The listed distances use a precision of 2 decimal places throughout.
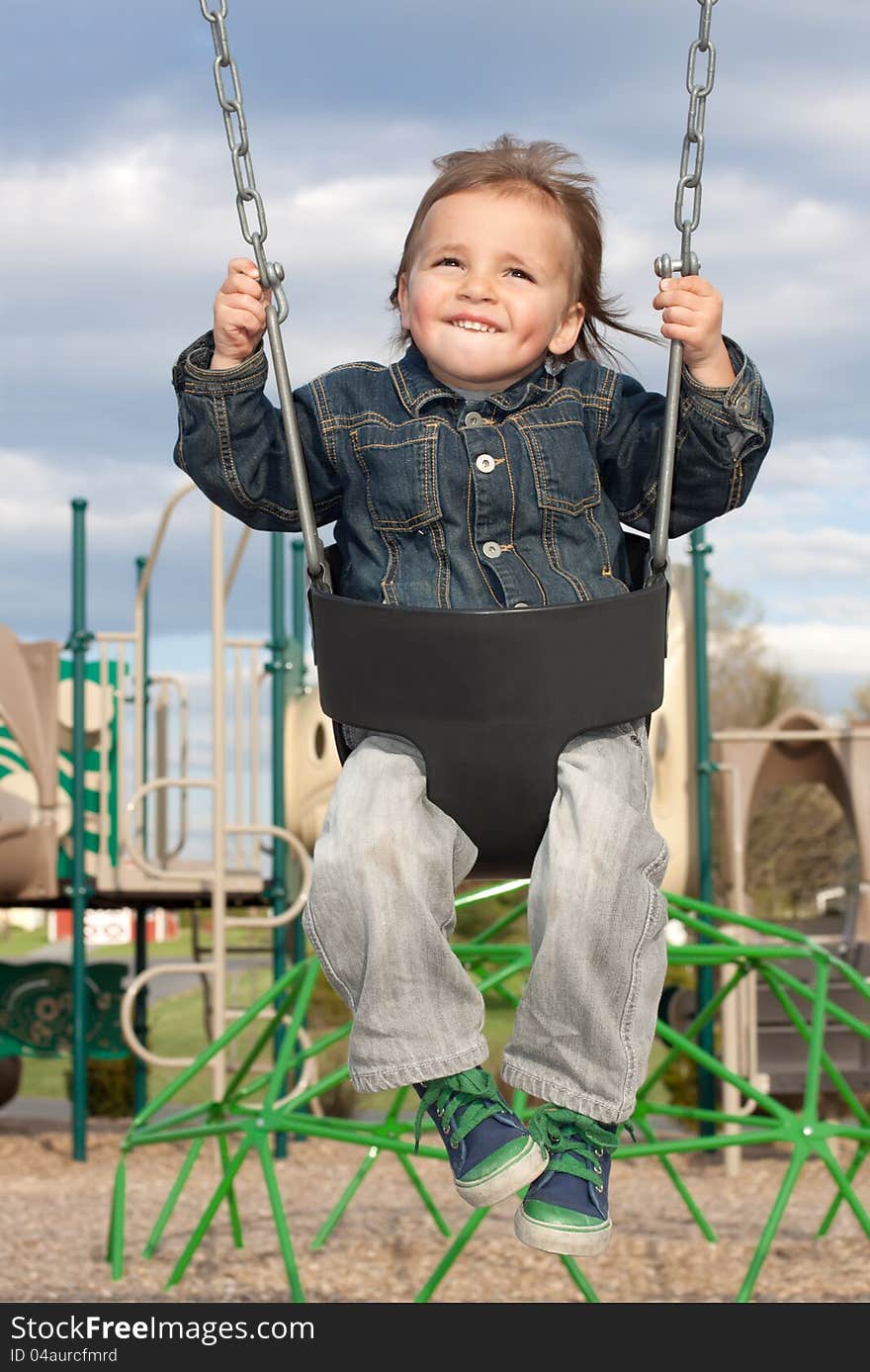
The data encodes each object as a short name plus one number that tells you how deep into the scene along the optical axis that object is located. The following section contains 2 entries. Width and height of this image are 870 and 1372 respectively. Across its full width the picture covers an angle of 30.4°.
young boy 2.33
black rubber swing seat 2.27
